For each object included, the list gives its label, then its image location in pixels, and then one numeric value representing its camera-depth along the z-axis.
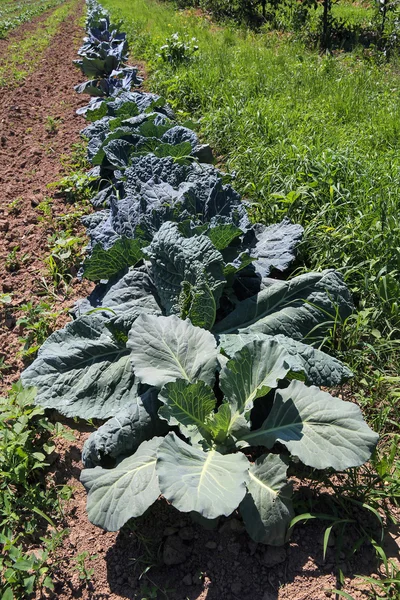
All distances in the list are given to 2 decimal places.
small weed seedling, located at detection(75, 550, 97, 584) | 1.63
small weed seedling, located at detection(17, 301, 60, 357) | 2.69
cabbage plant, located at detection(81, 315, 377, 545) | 1.53
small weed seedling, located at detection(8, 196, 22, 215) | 4.18
